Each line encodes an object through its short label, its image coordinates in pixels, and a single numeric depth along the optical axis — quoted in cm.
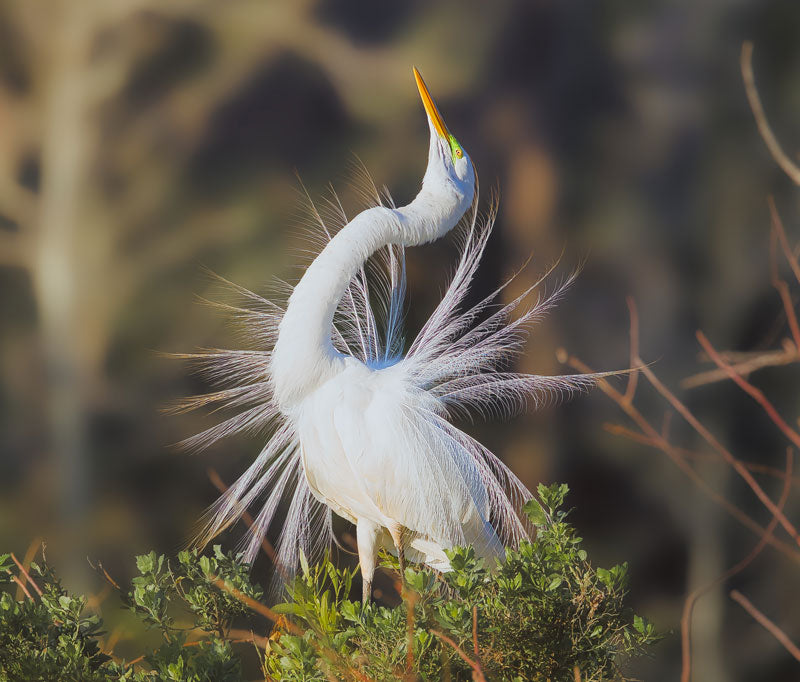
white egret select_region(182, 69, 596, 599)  2563
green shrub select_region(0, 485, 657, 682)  2527
